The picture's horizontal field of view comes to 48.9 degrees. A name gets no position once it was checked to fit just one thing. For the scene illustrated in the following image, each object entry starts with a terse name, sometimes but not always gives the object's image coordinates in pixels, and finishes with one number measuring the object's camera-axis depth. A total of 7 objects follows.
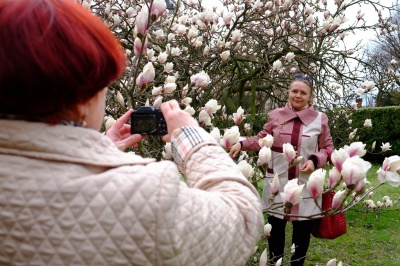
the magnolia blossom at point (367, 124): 3.98
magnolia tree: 1.58
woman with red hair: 0.68
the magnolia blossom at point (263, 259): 1.82
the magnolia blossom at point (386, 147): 3.06
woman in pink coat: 2.79
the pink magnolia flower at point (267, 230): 2.21
